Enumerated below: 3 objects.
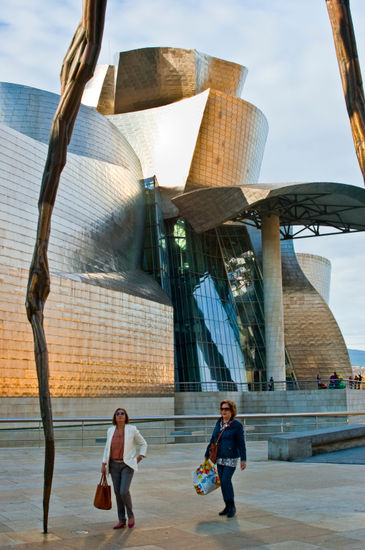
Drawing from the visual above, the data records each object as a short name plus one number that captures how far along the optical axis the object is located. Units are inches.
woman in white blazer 246.4
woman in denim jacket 271.7
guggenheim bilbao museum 876.0
